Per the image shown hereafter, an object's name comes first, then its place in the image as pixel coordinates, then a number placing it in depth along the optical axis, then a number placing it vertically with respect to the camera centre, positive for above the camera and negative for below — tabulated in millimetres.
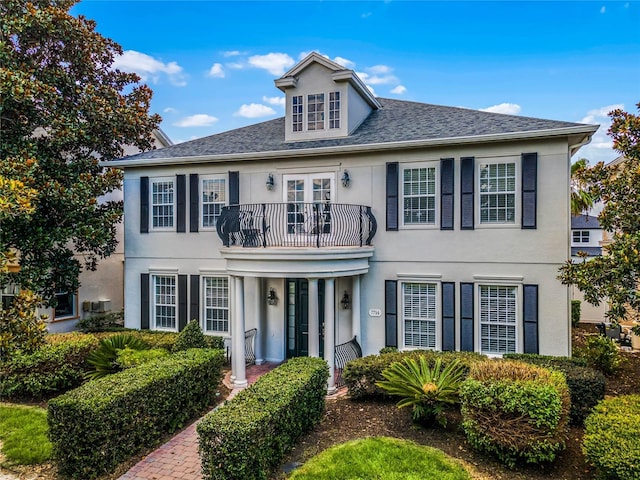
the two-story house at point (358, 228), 9133 +179
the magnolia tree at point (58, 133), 10758 +3199
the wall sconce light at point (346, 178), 10664 +1510
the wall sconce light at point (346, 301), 10914 -1849
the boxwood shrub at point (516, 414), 5441 -2560
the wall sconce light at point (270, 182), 11266 +1504
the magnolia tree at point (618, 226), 7402 +134
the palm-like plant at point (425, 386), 6523 -2600
